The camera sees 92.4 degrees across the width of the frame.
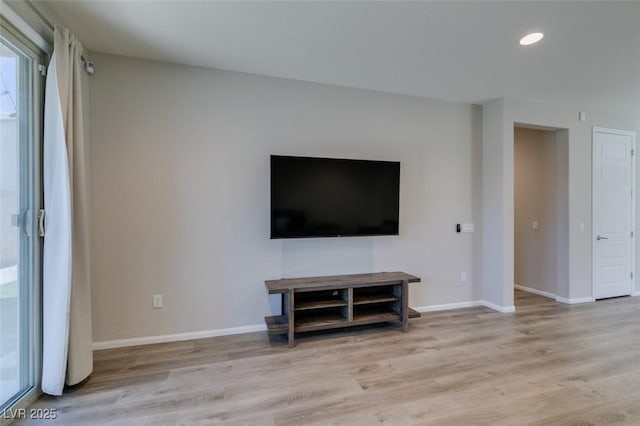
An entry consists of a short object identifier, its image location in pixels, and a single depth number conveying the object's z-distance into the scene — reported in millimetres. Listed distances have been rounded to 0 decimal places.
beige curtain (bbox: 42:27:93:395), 2033
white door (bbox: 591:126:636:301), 4277
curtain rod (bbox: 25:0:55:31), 1943
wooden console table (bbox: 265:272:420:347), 2900
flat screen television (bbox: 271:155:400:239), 3021
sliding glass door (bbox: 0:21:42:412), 1850
